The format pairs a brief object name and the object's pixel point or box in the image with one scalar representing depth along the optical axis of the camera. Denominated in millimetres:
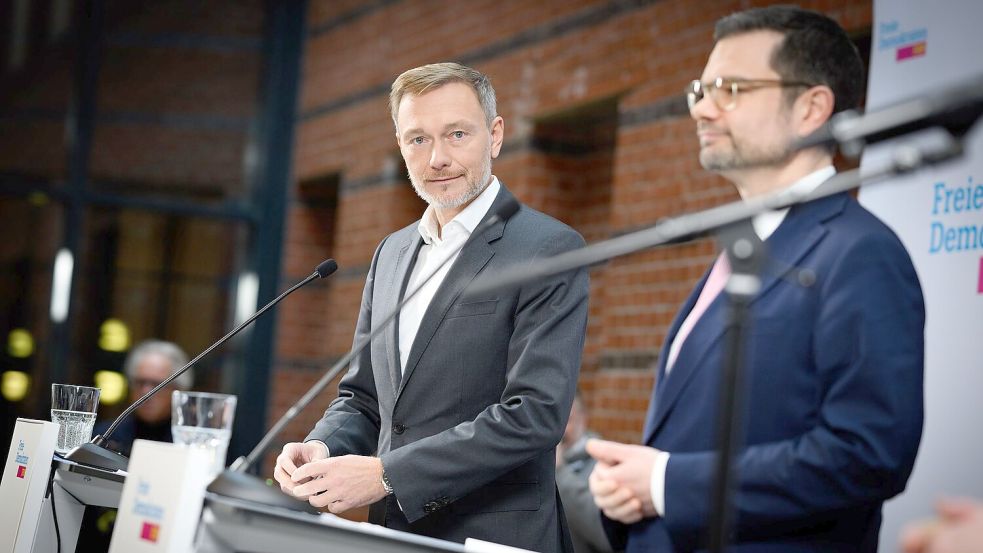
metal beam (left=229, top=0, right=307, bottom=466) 7742
